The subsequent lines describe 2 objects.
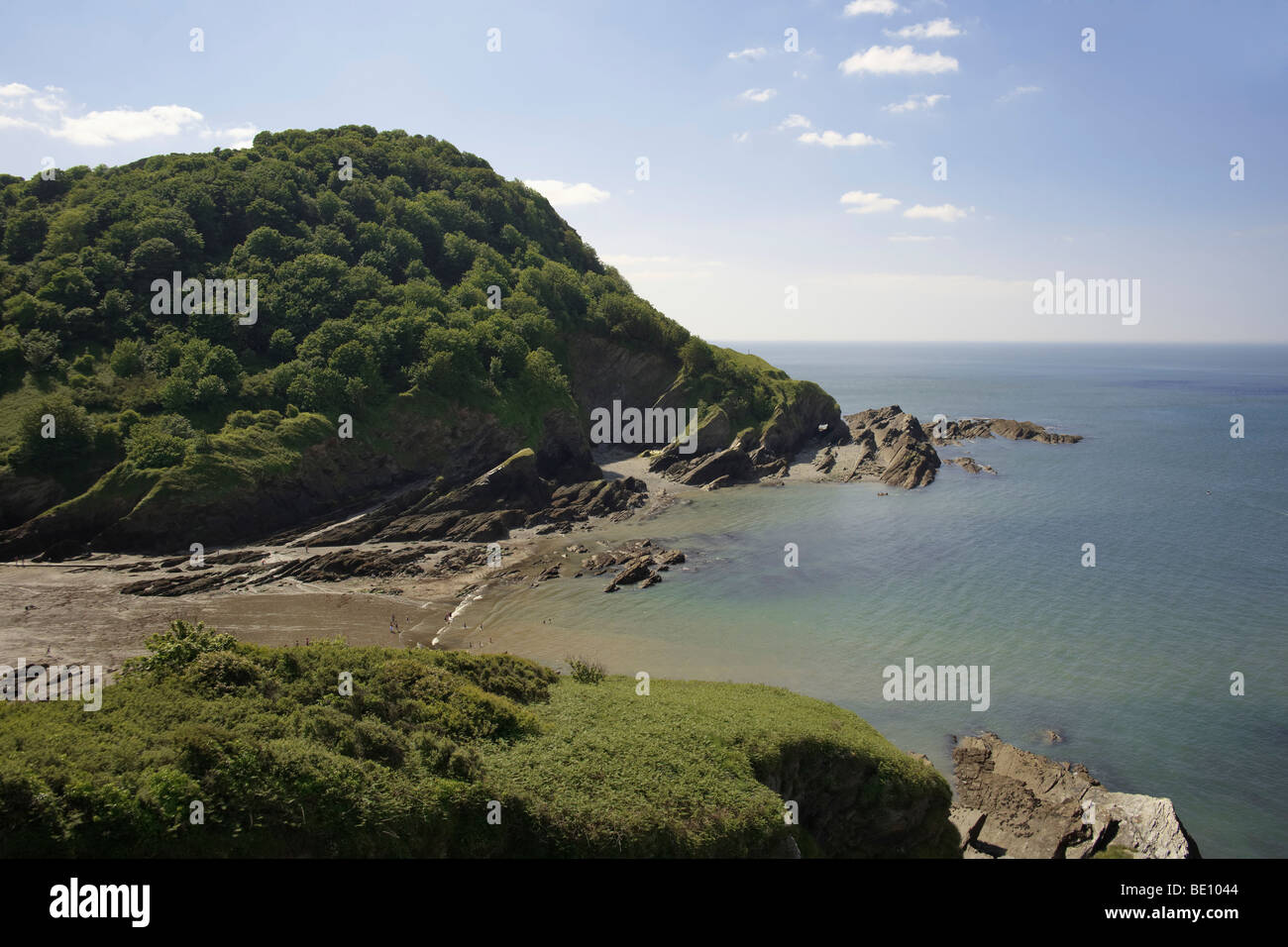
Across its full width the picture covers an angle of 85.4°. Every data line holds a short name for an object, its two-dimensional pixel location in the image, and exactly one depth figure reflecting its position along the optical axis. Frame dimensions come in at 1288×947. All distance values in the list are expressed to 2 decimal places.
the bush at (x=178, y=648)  19.31
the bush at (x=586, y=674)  26.89
